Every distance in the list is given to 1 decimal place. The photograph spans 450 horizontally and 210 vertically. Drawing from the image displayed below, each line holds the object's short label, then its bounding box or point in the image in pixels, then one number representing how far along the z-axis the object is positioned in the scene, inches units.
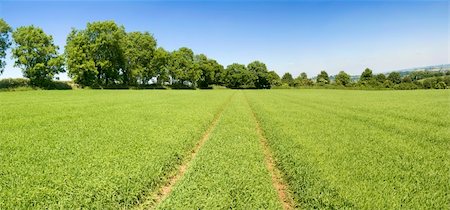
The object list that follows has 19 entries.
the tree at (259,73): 5890.8
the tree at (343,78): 6643.7
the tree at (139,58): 3668.8
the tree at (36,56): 2682.1
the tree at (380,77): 6250.5
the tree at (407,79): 7001.5
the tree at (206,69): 5200.8
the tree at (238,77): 5590.6
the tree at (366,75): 6510.8
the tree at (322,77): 7332.7
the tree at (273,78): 6008.9
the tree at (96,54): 3014.3
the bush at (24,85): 2551.7
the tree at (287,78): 7027.6
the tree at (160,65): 3993.9
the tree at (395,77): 7057.1
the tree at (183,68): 4448.8
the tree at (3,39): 2593.5
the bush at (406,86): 4512.8
